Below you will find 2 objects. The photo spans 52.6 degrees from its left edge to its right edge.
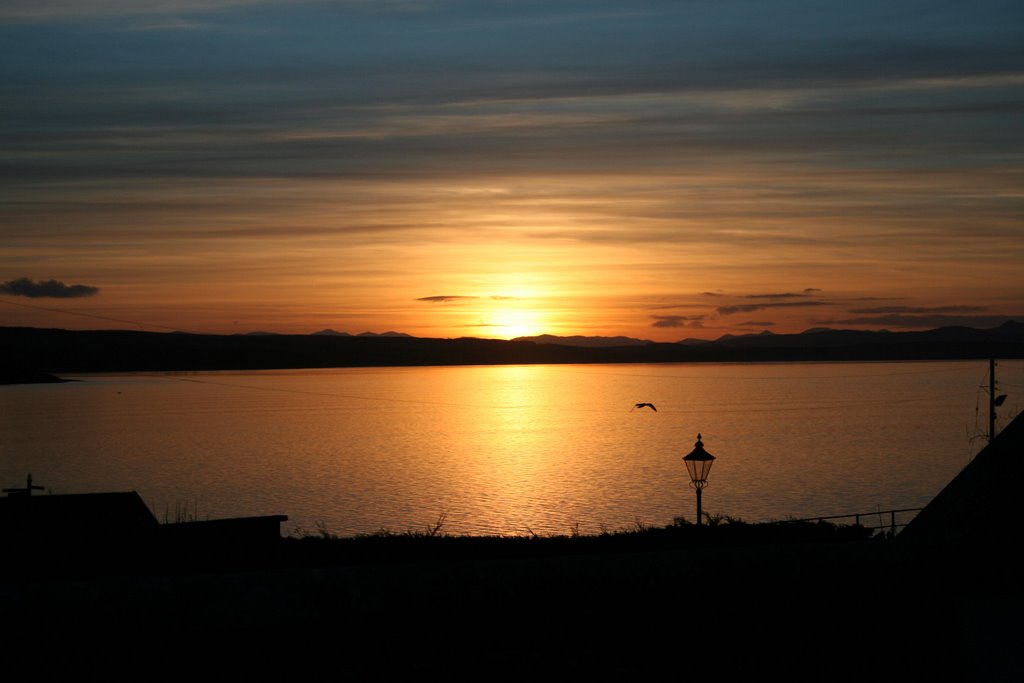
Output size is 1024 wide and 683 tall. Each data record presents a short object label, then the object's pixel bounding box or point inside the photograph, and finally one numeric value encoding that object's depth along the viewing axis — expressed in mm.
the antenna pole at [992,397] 45712
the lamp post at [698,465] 26278
